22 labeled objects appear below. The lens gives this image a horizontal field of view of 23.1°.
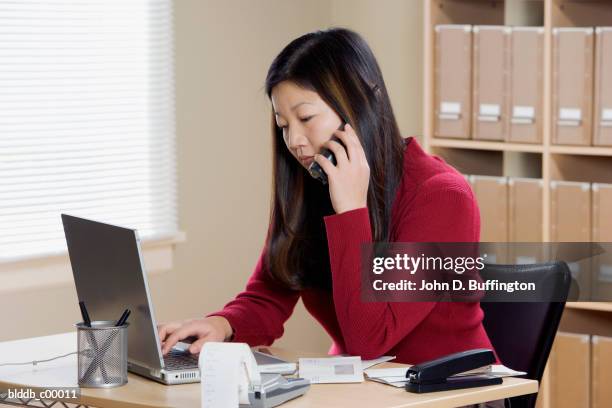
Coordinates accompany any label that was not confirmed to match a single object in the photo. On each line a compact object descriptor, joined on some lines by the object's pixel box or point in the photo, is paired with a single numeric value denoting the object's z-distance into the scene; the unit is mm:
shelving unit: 5297
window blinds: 5076
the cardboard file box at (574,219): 5232
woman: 3115
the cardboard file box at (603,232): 5158
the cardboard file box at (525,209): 5393
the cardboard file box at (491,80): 5410
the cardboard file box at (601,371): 5187
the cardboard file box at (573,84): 5139
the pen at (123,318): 2908
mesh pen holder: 2867
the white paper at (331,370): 2908
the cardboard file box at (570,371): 5274
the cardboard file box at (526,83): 5305
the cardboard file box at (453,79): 5540
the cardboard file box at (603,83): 5062
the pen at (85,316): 2917
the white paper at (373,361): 3059
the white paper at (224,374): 2552
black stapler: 2770
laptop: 2845
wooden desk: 2695
